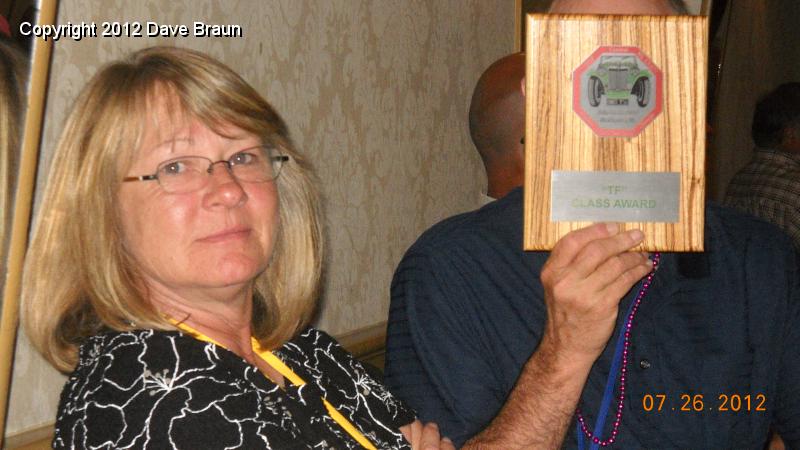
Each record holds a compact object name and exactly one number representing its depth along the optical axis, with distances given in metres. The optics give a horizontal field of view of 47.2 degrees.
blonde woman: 1.23
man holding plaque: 1.59
